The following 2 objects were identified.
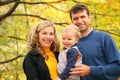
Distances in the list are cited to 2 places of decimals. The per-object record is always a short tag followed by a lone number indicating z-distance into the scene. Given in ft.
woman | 13.74
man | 14.15
